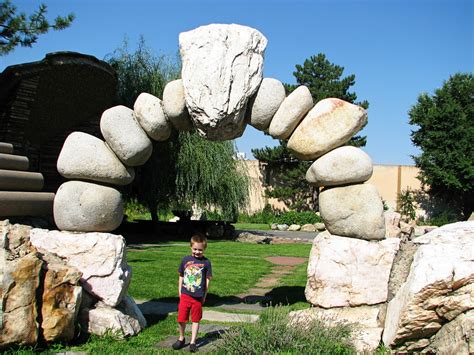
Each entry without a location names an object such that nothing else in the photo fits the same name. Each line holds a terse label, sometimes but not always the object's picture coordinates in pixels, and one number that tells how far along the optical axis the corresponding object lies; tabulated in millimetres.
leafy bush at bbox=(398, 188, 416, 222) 33375
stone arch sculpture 5848
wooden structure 13828
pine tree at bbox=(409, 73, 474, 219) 31672
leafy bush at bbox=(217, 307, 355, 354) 4441
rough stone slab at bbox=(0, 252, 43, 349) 4723
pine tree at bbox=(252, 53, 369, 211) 35219
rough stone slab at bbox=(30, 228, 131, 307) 5820
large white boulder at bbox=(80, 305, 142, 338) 5572
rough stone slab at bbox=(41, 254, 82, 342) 5047
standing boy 5492
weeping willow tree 19281
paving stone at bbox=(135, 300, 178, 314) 7012
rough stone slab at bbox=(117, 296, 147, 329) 5984
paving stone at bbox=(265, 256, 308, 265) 13209
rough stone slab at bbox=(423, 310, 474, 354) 4086
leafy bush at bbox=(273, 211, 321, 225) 30188
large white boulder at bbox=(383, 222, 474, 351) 4336
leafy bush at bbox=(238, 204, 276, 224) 34500
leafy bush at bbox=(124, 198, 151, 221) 21092
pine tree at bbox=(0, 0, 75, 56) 12414
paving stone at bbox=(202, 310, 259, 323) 6426
